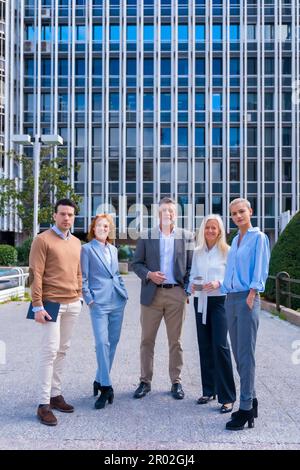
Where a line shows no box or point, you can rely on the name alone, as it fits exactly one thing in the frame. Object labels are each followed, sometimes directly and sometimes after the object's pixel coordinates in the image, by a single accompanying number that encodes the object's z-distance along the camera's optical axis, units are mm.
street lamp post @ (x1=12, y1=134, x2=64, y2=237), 19953
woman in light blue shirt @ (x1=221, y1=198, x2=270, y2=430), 4871
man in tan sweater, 5125
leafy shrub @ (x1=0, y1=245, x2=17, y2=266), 29219
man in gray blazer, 5875
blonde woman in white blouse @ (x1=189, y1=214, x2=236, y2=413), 5496
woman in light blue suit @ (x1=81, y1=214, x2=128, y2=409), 5613
